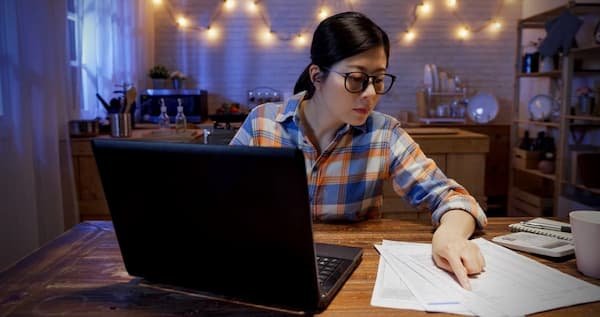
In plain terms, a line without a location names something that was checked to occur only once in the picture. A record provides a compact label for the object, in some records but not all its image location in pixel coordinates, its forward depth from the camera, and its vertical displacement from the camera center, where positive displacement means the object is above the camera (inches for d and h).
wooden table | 29.3 -11.3
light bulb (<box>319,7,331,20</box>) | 185.0 +39.6
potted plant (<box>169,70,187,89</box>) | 170.9 +13.8
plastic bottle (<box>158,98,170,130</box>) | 129.9 -1.2
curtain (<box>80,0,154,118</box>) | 128.9 +20.6
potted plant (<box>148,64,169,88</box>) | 166.7 +14.4
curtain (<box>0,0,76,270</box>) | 83.6 -1.6
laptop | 25.2 -5.6
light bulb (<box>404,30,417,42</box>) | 187.2 +31.1
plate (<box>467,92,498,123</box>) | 184.5 +2.9
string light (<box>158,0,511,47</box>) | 183.0 +36.1
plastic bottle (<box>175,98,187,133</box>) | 129.3 -1.4
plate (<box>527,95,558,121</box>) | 162.1 +3.3
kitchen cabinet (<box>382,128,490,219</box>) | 113.7 -10.4
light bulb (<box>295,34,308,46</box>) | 186.1 +29.2
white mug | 34.5 -8.8
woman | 49.7 -2.2
